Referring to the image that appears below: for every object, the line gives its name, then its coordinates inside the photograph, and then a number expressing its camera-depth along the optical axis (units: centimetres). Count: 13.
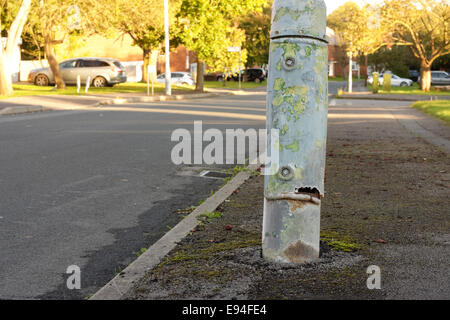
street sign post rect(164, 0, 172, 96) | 3303
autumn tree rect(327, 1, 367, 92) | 3734
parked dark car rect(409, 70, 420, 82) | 7506
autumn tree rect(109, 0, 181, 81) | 3438
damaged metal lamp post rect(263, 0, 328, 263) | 383
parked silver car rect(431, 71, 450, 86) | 5975
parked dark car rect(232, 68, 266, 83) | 6558
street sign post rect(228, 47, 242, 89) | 4156
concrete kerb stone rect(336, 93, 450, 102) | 3176
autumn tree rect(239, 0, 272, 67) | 6744
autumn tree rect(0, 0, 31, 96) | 2625
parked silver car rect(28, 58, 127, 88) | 3834
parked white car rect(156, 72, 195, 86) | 5091
